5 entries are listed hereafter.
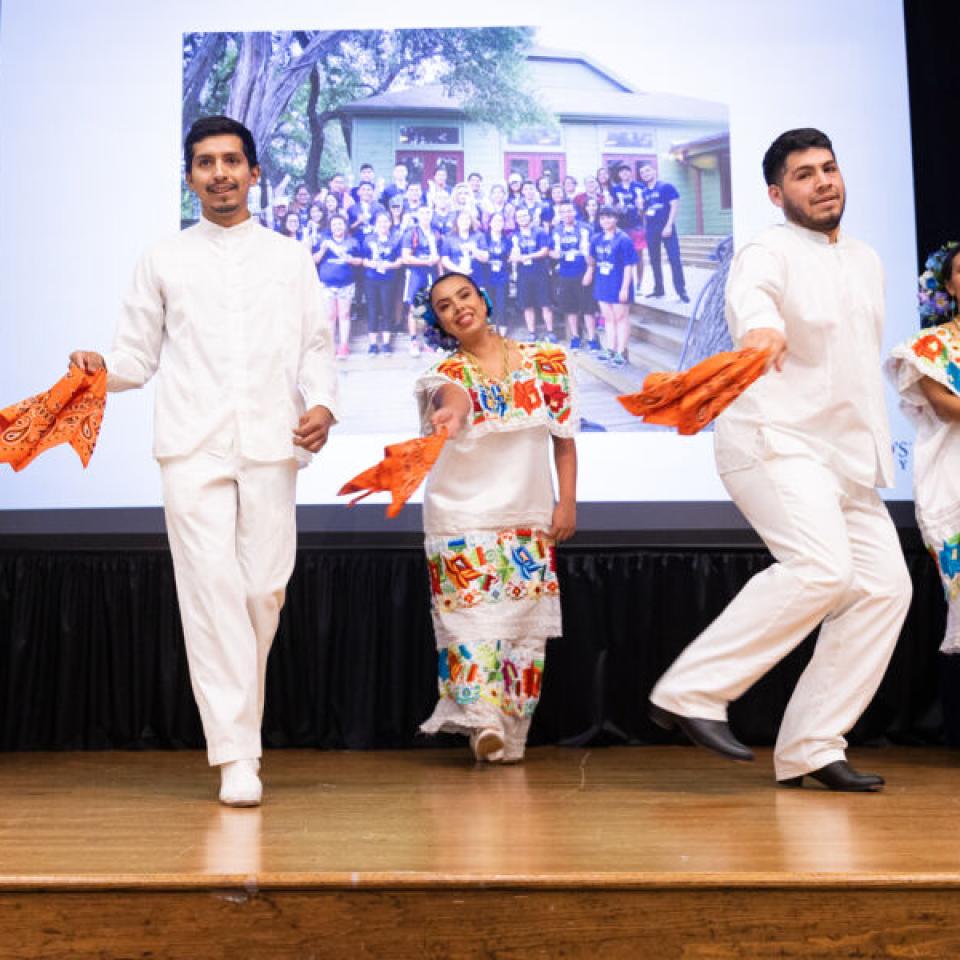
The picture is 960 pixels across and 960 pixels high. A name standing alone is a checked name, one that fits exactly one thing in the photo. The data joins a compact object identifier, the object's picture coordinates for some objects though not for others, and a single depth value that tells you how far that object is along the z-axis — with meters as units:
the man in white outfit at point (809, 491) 3.33
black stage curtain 4.70
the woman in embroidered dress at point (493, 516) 4.12
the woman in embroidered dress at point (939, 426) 3.86
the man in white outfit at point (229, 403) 3.29
